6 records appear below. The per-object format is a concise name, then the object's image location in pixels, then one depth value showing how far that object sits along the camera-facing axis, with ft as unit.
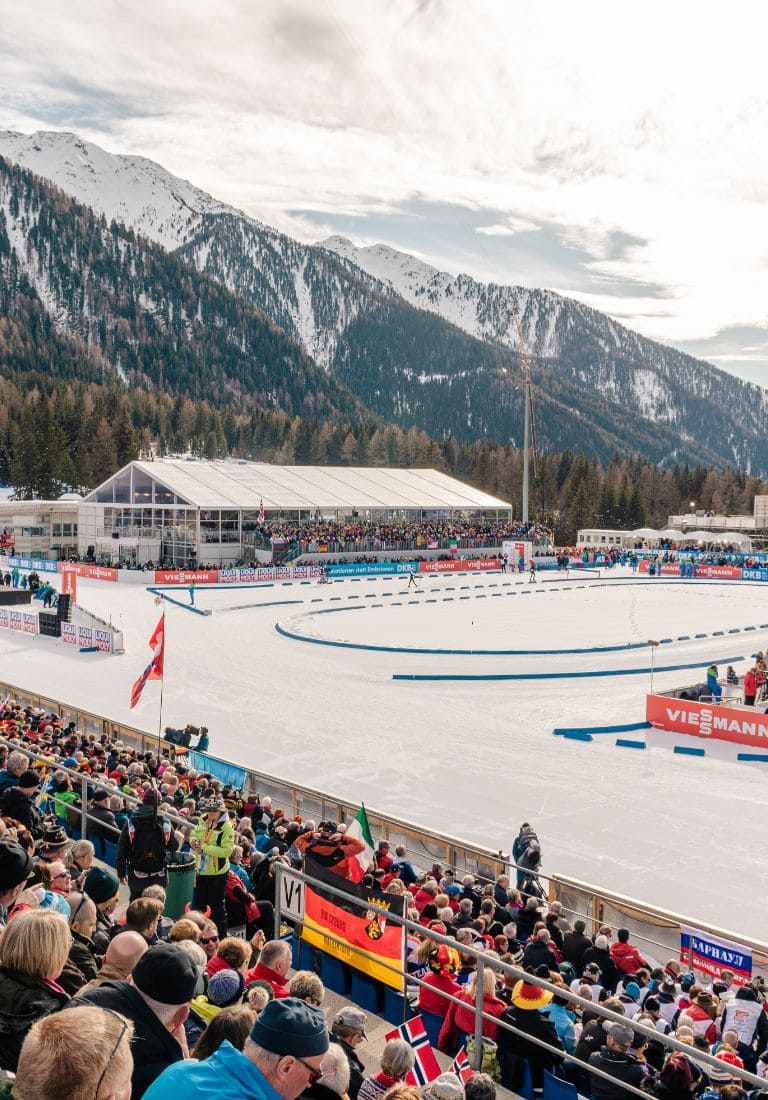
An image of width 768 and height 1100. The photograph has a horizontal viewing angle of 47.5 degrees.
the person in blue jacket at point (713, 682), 77.30
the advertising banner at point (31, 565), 177.88
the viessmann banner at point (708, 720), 66.54
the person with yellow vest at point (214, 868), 26.61
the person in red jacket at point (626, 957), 28.66
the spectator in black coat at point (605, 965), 27.40
